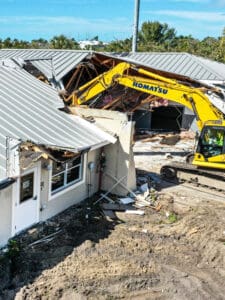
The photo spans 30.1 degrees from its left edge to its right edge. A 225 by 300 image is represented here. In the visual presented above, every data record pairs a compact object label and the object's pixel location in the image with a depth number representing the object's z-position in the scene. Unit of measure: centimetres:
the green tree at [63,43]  5030
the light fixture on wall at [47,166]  1291
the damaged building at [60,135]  1165
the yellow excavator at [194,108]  1599
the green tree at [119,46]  5039
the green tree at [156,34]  6225
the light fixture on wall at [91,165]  1533
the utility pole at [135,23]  2836
